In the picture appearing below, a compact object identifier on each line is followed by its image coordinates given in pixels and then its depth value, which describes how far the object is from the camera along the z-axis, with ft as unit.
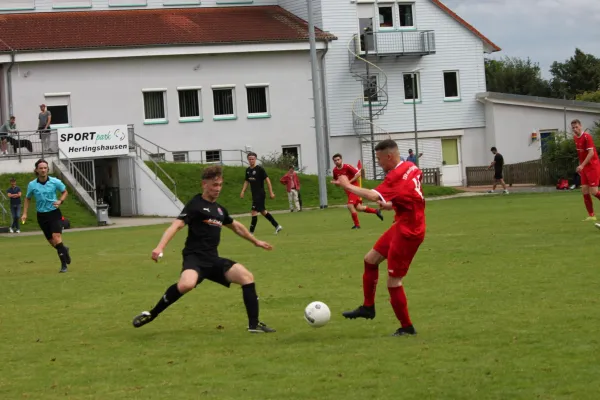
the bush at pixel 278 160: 171.22
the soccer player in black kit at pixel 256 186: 90.88
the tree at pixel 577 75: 321.11
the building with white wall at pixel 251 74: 165.27
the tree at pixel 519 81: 314.96
